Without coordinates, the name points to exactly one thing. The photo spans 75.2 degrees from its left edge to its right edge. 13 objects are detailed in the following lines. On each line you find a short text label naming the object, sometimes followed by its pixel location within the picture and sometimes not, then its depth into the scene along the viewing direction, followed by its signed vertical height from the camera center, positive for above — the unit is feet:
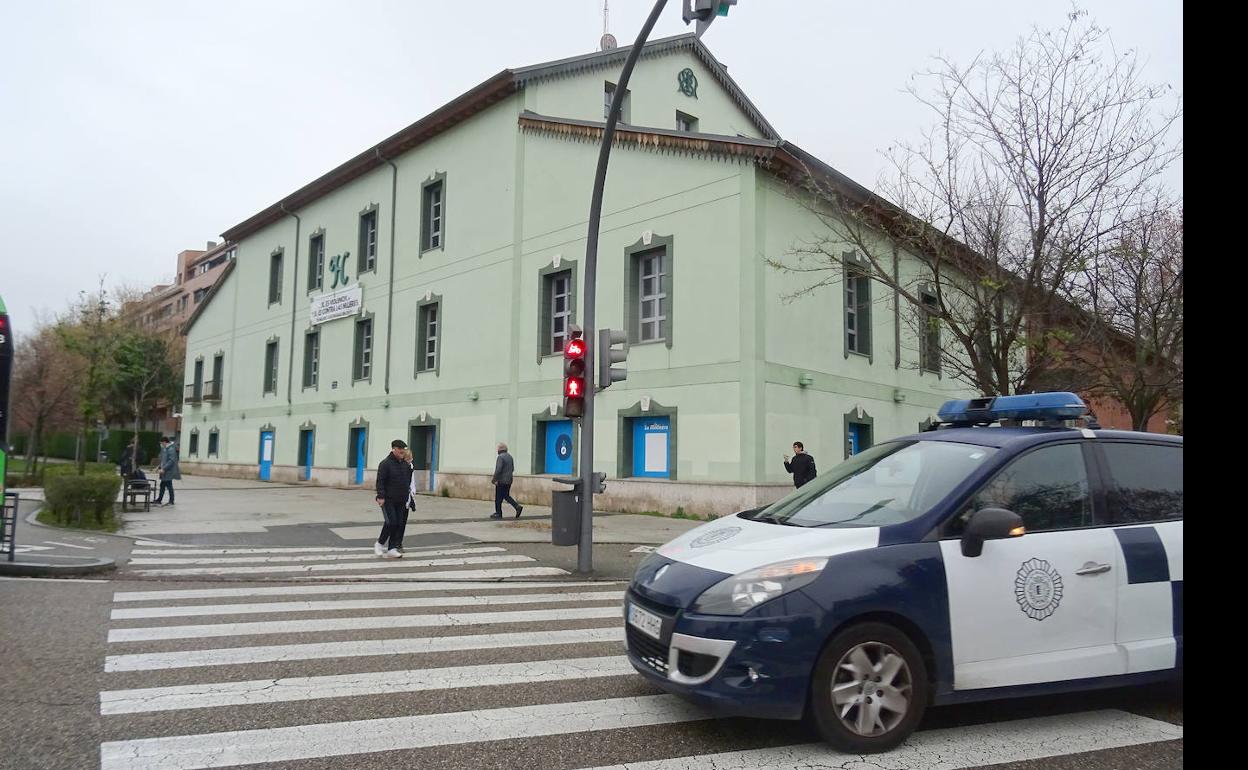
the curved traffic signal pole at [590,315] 33.43 +6.34
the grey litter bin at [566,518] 34.88 -2.66
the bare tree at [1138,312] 51.37 +10.73
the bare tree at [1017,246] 45.88 +13.02
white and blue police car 12.87 -2.14
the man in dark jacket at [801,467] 53.45 -0.52
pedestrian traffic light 35.70 +3.56
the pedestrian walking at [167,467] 68.64 -1.31
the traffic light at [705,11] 28.09 +15.59
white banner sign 104.22 +19.66
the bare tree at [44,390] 97.09 +7.23
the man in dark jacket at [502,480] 57.62 -1.73
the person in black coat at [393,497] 39.52 -2.08
